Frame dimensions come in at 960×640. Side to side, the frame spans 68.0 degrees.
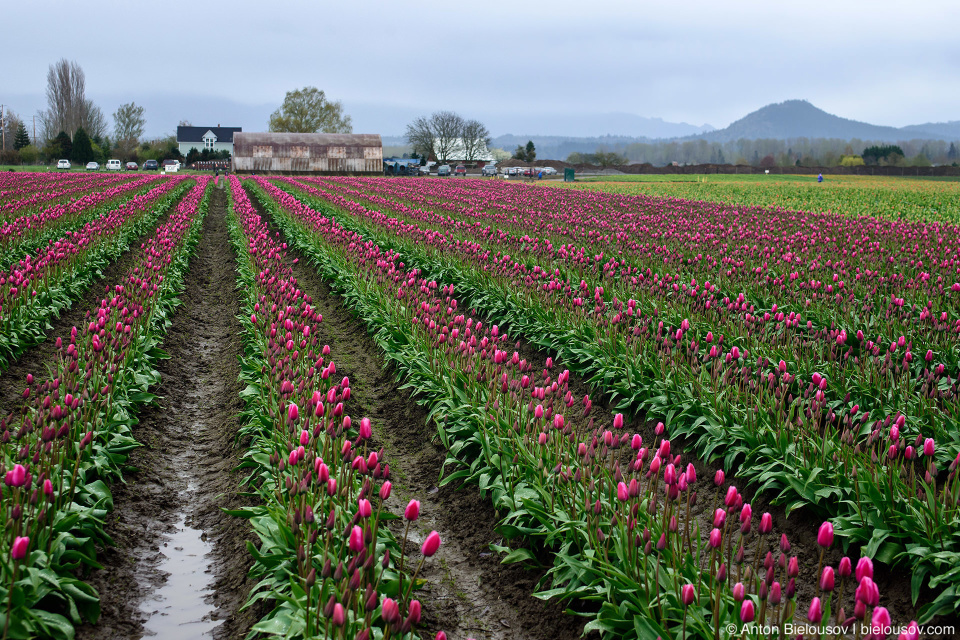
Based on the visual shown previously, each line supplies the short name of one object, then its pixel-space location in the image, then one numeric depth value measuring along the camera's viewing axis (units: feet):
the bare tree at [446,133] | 451.94
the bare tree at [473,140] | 458.91
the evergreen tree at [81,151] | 316.60
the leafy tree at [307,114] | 416.26
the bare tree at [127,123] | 446.19
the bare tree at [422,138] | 453.58
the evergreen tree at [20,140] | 342.85
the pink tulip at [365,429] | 15.12
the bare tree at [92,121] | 401.29
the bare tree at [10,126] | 440.04
